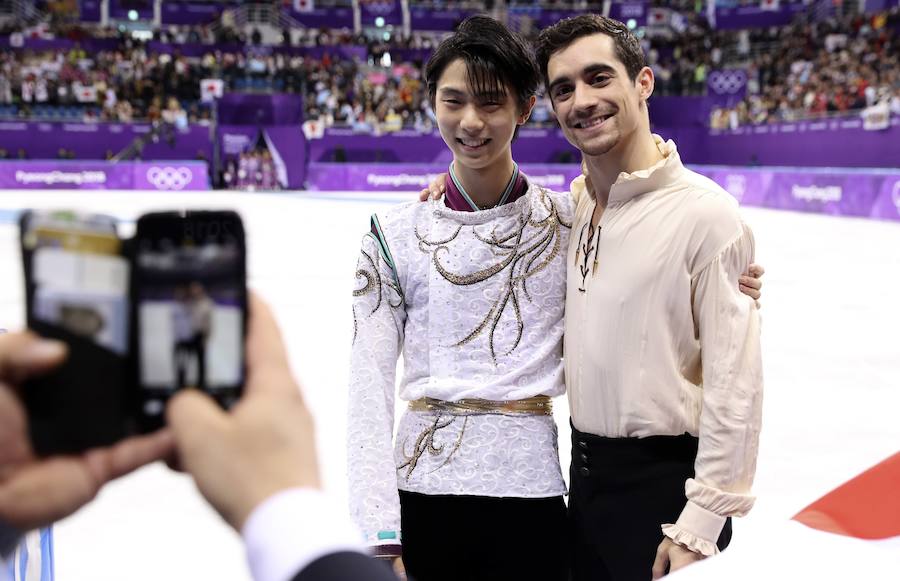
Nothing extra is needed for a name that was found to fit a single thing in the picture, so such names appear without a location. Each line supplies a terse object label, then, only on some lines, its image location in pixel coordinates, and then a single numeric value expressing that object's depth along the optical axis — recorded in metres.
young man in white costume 1.65
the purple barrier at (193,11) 29.55
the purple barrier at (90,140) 20.20
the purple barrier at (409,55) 26.44
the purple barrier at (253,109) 21.19
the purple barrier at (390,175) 18.92
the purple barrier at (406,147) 21.02
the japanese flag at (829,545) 1.10
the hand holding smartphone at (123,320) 0.50
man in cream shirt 1.57
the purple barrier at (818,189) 13.04
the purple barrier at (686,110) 22.72
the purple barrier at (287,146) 20.83
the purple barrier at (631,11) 29.70
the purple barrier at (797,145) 16.06
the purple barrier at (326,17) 29.70
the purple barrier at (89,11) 29.44
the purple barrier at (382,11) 30.06
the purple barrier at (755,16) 25.56
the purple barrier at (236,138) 20.81
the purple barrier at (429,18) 29.98
